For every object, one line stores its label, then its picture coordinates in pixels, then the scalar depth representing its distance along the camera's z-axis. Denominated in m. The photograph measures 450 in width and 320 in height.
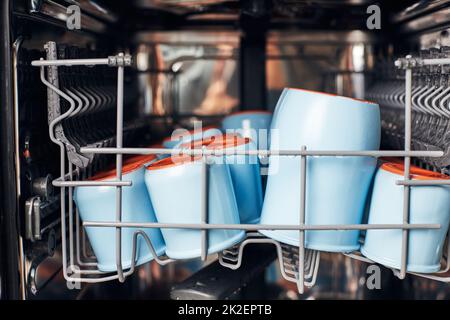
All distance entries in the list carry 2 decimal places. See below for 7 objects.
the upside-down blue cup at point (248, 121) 0.98
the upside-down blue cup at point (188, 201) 0.62
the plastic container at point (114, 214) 0.66
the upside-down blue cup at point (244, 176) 0.69
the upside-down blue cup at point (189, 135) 0.84
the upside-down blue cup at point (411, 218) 0.61
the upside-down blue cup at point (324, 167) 0.62
